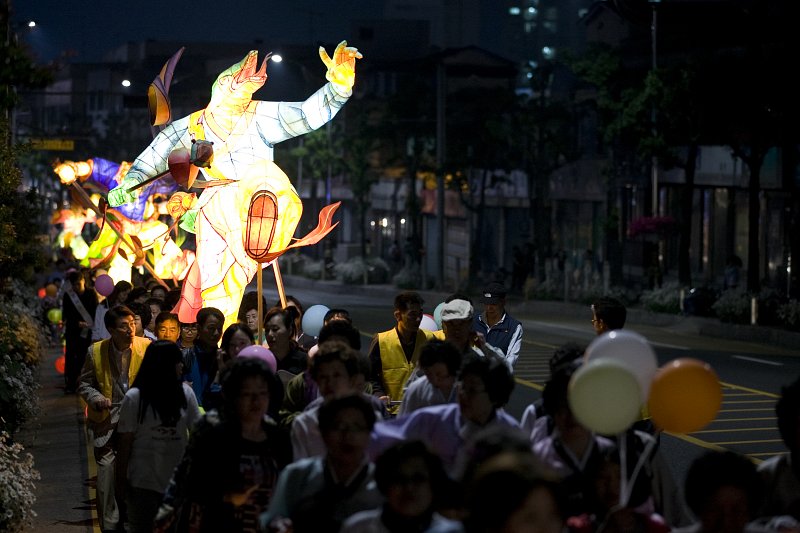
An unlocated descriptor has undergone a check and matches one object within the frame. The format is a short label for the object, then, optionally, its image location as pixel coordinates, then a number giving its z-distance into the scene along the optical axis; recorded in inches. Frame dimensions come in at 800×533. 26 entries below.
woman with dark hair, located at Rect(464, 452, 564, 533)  249.2
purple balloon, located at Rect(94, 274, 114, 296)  1058.9
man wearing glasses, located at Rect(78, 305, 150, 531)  571.0
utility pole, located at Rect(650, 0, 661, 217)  2215.4
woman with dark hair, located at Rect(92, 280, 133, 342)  934.6
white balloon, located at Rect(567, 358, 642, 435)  319.6
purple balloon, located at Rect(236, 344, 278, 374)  489.0
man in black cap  665.3
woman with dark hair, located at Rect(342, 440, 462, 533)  287.0
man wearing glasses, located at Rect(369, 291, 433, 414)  570.0
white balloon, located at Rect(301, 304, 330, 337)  688.5
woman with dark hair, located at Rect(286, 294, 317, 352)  656.1
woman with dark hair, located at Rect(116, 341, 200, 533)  450.9
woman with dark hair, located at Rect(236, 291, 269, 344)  716.1
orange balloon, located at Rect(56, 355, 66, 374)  1184.6
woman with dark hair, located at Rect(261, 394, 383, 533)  317.7
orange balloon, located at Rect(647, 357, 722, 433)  330.5
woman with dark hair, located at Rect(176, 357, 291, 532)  361.7
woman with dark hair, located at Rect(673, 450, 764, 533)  289.9
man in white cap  549.2
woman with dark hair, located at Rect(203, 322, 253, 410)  520.2
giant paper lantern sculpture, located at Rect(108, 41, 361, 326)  832.6
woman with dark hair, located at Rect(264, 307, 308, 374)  545.4
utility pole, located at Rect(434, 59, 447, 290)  2587.7
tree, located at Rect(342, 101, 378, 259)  3322.6
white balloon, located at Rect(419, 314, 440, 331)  675.4
